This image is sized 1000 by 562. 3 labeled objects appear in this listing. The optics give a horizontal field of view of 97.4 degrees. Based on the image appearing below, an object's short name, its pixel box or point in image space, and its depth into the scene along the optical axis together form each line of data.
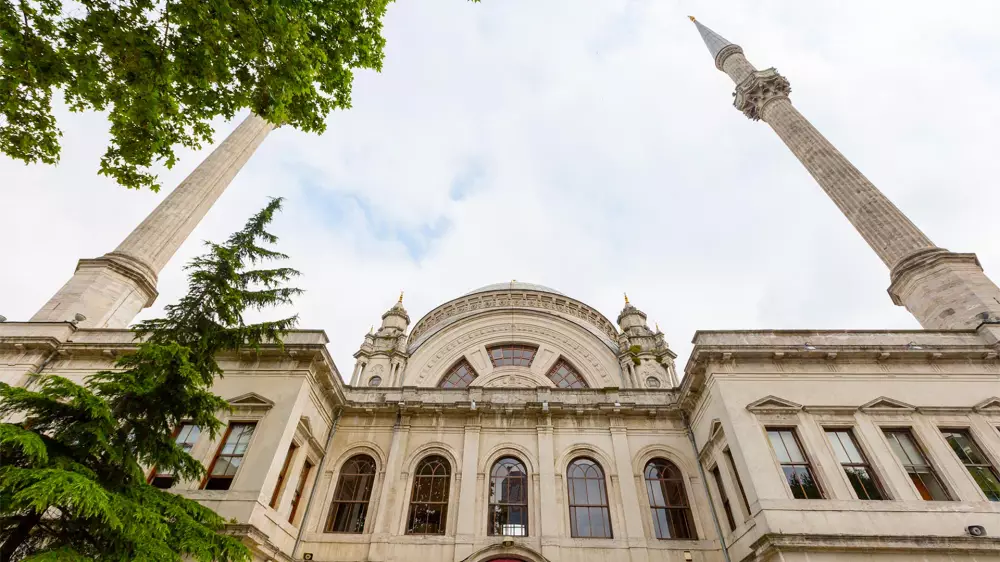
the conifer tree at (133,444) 6.01
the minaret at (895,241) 15.35
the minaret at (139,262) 15.81
